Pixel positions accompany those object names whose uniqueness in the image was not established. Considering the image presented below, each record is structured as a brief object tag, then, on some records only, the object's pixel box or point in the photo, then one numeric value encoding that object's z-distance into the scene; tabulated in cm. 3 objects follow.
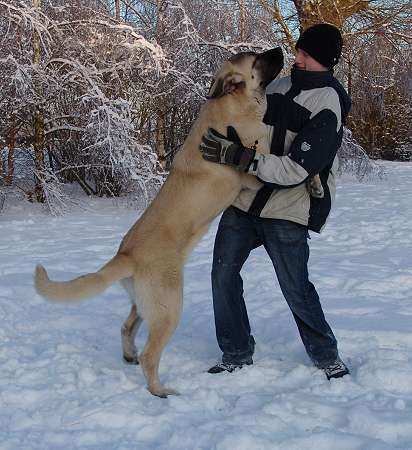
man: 338
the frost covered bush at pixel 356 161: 1479
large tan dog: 350
